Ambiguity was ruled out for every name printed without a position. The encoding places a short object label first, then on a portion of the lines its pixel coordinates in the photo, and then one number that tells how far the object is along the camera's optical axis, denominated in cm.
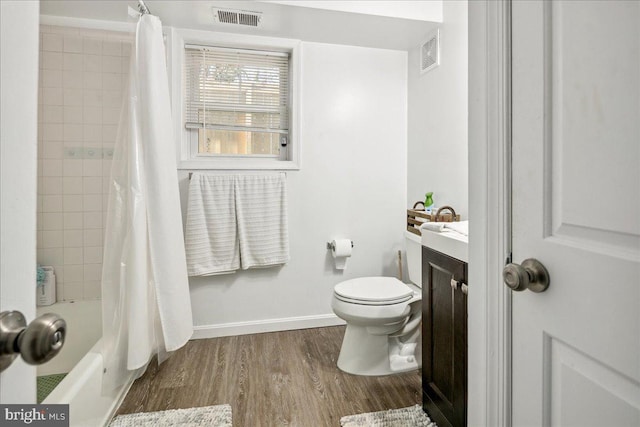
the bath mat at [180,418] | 144
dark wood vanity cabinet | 118
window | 239
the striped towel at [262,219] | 233
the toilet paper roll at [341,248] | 247
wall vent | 221
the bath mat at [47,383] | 156
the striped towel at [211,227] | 223
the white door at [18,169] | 40
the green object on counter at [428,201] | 214
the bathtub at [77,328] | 186
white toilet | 177
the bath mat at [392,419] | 143
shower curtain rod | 176
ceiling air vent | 207
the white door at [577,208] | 49
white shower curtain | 161
